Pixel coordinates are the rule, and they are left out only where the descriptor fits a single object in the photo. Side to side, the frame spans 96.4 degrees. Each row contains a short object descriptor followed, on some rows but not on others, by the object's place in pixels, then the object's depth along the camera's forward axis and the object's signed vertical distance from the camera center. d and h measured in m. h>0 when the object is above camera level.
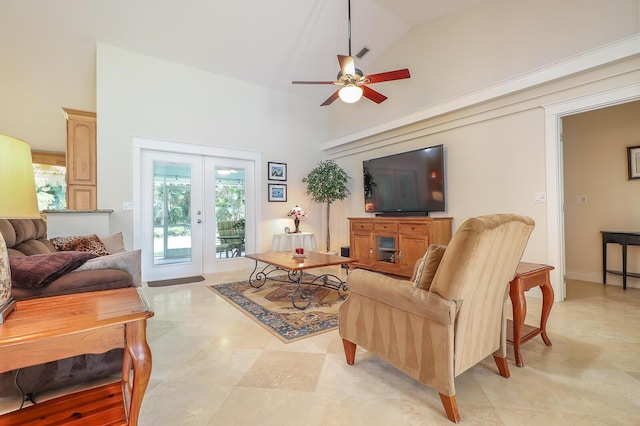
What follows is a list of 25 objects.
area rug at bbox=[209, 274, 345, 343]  2.42 -0.95
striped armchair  1.31 -0.48
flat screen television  4.04 +0.49
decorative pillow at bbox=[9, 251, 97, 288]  1.40 -0.25
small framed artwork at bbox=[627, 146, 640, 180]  3.60 +0.65
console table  3.38 -0.37
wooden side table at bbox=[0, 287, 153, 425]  0.88 -0.40
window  5.39 +0.74
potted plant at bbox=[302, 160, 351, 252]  5.32 +0.60
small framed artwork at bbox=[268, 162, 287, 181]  5.48 +0.88
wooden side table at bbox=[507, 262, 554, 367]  1.79 -0.57
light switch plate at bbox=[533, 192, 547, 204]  3.18 +0.18
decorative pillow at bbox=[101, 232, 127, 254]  3.24 -0.30
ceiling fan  2.88 +1.42
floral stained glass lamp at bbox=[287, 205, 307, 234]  5.30 +0.03
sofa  1.44 -0.36
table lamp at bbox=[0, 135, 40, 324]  0.88 +0.09
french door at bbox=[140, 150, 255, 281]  4.39 +0.07
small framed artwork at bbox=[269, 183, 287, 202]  5.50 +0.47
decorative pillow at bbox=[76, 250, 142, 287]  1.70 -0.28
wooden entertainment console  3.86 -0.37
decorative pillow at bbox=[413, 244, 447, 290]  1.51 -0.29
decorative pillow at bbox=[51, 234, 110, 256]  2.79 -0.26
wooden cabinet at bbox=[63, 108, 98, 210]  3.90 +0.80
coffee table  3.01 -0.53
